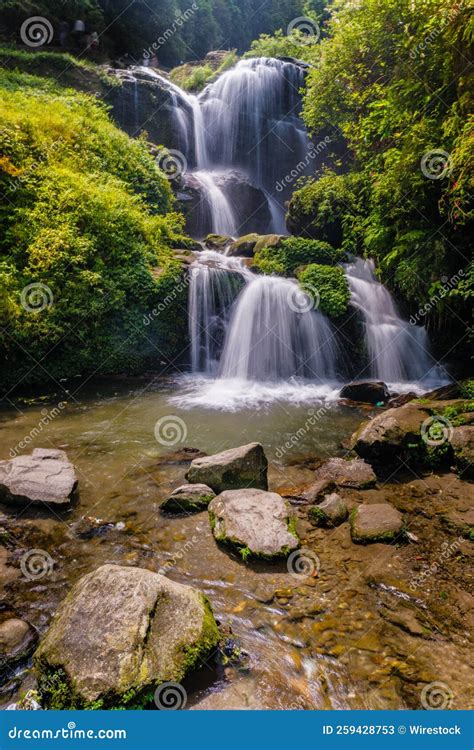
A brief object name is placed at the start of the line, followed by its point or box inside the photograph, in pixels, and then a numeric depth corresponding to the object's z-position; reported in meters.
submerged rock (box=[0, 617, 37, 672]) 2.42
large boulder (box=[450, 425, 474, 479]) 4.92
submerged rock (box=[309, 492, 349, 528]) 4.09
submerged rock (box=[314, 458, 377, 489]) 4.92
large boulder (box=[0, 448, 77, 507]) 4.20
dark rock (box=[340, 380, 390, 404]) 8.48
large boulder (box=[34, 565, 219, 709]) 2.08
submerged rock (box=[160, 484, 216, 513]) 4.28
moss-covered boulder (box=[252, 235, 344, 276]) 11.98
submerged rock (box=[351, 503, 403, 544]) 3.78
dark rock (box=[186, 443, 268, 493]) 4.58
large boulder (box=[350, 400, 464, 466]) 5.26
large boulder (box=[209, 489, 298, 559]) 3.58
